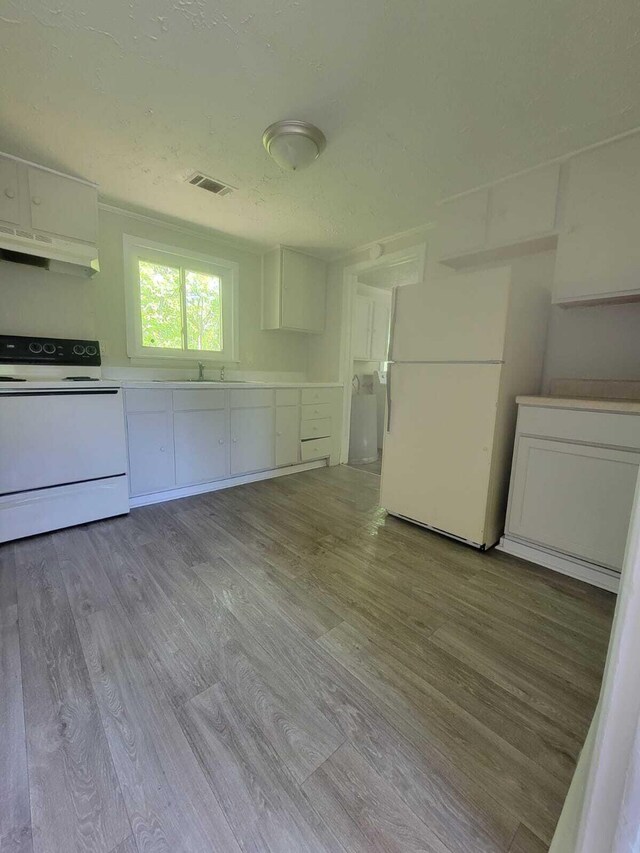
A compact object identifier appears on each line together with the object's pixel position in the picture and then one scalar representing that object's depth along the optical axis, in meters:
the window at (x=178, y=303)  3.13
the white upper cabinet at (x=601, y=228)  1.87
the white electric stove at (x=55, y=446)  2.08
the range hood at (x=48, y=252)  2.21
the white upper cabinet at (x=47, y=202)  2.22
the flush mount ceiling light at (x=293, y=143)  1.87
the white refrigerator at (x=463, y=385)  2.00
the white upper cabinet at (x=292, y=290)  3.76
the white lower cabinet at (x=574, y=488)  1.73
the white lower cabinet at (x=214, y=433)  2.71
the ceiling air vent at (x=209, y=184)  2.42
